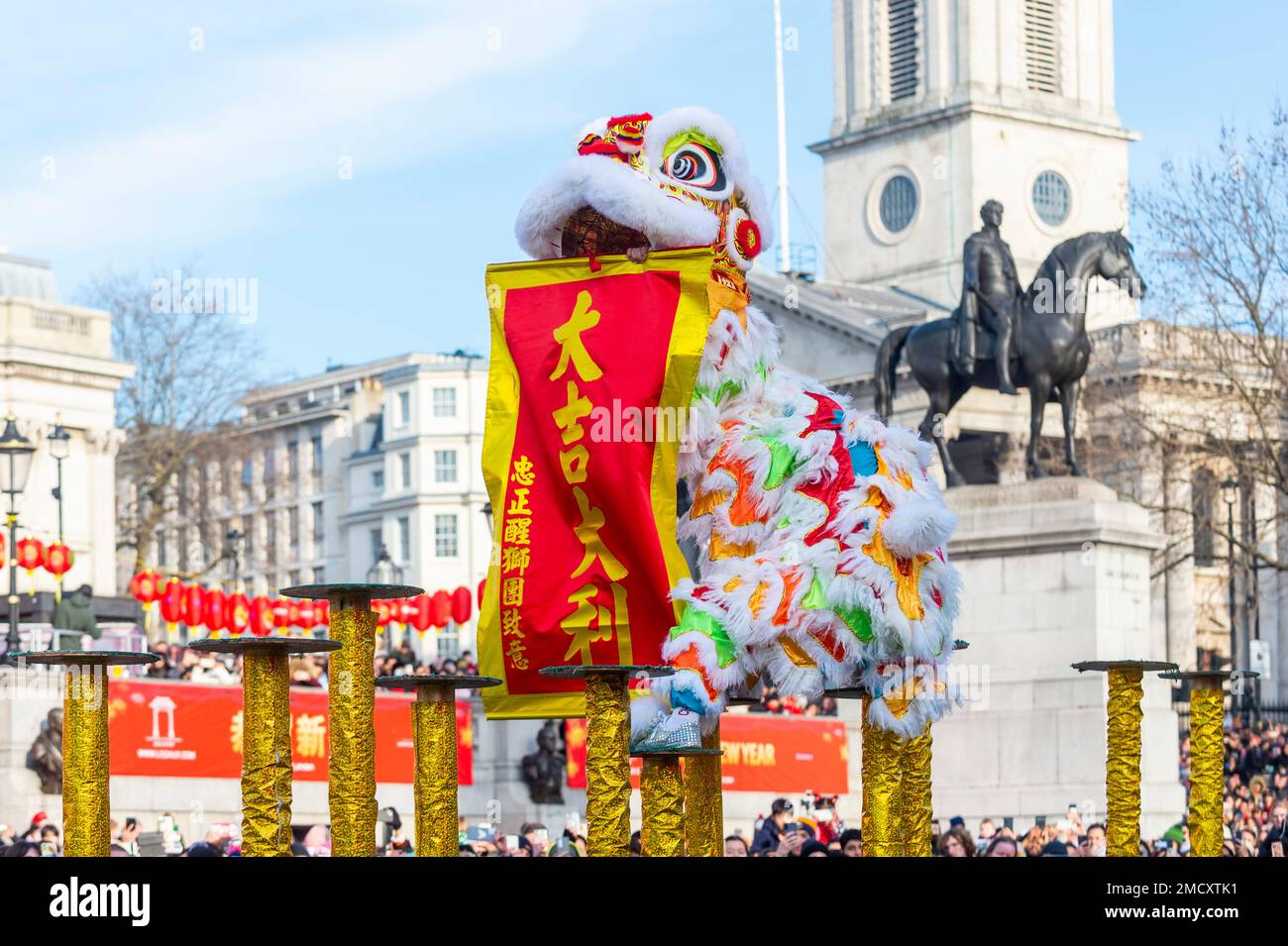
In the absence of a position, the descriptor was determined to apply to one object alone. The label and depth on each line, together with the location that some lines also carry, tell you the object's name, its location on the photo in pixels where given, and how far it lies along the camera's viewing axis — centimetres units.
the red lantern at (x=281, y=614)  3497
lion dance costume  825
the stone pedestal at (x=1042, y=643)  2569
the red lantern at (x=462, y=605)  3569
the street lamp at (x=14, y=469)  2653
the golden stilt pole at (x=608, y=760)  691
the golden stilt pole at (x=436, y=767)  739
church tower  8144
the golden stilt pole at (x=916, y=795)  817
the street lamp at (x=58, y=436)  3293
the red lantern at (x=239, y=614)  3334
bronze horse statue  2608
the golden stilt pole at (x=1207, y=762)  817
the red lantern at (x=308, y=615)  3569
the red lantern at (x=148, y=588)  3422
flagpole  7525
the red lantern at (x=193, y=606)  3397
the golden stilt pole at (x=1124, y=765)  788
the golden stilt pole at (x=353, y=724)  713
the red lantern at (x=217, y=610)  3375
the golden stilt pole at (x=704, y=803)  837
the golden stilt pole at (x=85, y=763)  670
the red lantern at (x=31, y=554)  3291
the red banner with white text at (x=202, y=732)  2462
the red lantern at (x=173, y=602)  3416
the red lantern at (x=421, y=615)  3784
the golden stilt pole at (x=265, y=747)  667
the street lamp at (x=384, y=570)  3956
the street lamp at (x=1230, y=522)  3541
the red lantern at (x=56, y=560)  3216
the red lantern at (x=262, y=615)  3297
